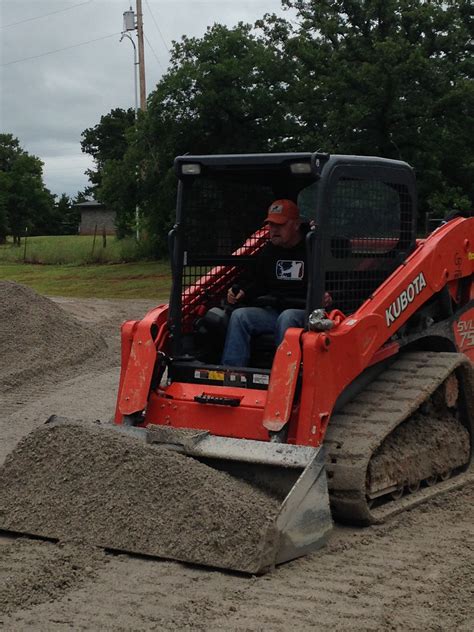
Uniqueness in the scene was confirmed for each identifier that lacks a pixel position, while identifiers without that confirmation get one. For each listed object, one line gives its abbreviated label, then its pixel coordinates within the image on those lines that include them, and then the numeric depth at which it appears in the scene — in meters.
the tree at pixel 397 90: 21.66
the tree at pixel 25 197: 67.75
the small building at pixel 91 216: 78.86
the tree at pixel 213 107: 24.34
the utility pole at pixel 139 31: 34.72
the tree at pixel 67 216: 82.25
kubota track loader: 5.41
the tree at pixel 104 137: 81.69
